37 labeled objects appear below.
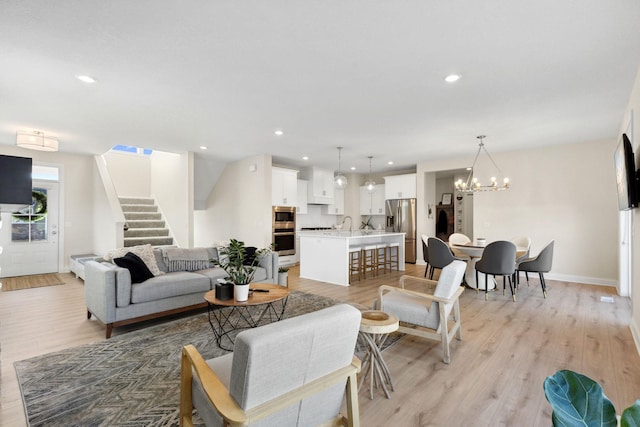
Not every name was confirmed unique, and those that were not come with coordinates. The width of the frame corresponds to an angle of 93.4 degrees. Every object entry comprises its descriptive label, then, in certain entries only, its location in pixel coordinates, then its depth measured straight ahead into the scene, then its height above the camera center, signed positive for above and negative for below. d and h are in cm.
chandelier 517 +63
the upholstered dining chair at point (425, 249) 589 -66
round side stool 209 -95
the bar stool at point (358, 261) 589 -88
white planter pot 292 -73
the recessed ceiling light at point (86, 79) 294 +137
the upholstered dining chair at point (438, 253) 522 -65
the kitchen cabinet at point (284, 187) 718 +74
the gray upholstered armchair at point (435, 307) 259 -84
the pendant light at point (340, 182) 598 +70
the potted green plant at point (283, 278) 483 -98
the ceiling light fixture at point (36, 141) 455 +119
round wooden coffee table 291 -121
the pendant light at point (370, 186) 666 +68
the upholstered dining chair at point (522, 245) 499 -52
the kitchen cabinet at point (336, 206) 907 +33
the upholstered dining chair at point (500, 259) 446 -65
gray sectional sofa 312 -85
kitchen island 546 -72
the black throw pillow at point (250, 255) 450 -57
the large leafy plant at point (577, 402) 67 -43
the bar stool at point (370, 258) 609 -87
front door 606 -39
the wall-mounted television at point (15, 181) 199 +25
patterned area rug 189 -123
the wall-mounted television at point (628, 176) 254 +34
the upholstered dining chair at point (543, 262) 470 -72
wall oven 720 -29
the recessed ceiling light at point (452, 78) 291 +137
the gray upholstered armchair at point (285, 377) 115 -71
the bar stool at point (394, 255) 695 -89
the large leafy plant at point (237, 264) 295 -47
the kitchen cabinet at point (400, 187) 800 +83
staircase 689 -14
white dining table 516 -80
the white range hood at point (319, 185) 834 +90
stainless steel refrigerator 792 -14
